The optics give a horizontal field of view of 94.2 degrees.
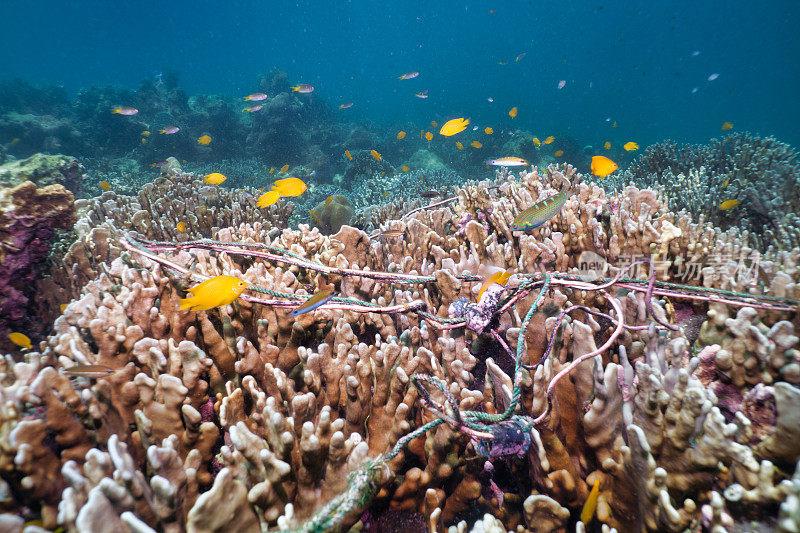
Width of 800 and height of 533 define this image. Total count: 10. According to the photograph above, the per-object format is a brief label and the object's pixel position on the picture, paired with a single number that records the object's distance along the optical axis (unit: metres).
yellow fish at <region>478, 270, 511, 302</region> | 0.59
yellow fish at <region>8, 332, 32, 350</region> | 0.78
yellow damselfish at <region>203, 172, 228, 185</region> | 1.64
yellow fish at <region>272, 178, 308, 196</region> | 1.13
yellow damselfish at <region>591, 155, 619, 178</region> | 1.22
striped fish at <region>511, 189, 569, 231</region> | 0.71
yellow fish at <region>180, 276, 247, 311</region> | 0.51
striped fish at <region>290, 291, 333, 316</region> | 0.49
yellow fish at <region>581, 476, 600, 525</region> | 0.41
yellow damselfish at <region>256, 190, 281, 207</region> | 1.11
